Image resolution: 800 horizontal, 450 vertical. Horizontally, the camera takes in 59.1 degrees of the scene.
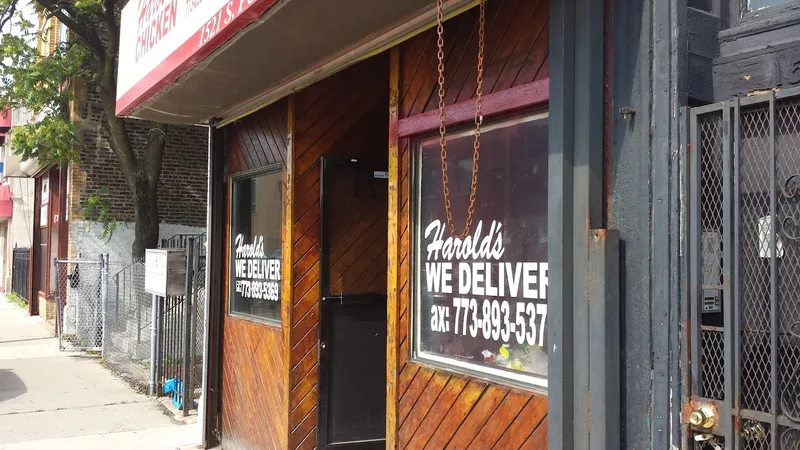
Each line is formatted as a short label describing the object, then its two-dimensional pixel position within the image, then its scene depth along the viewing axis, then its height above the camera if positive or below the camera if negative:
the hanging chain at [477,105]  3.08 +0.64
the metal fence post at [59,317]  13.72 -1.51
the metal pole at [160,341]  9.27 -1.31
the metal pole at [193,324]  7.75 -0.93
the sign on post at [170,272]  8.04 -0.34
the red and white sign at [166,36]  3.99 +1.36
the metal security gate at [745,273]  2.27 -0.09
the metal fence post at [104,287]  11.80 -0.76
